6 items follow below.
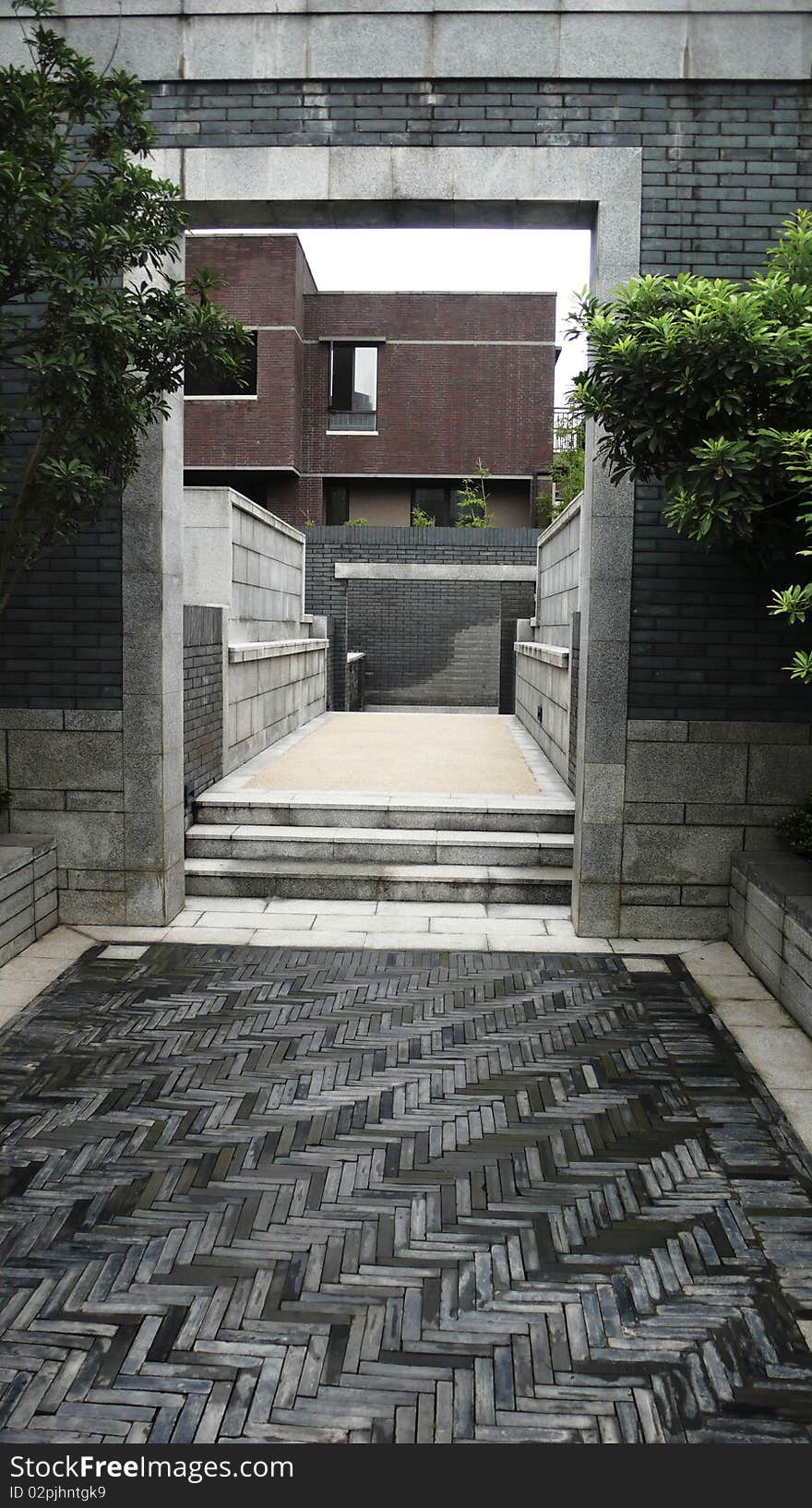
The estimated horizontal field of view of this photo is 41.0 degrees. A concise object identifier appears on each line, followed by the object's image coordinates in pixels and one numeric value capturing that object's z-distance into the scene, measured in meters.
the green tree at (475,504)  26.00
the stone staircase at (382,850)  7.63
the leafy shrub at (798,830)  6.47
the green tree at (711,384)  4.97
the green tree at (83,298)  5.01
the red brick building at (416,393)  26.59
